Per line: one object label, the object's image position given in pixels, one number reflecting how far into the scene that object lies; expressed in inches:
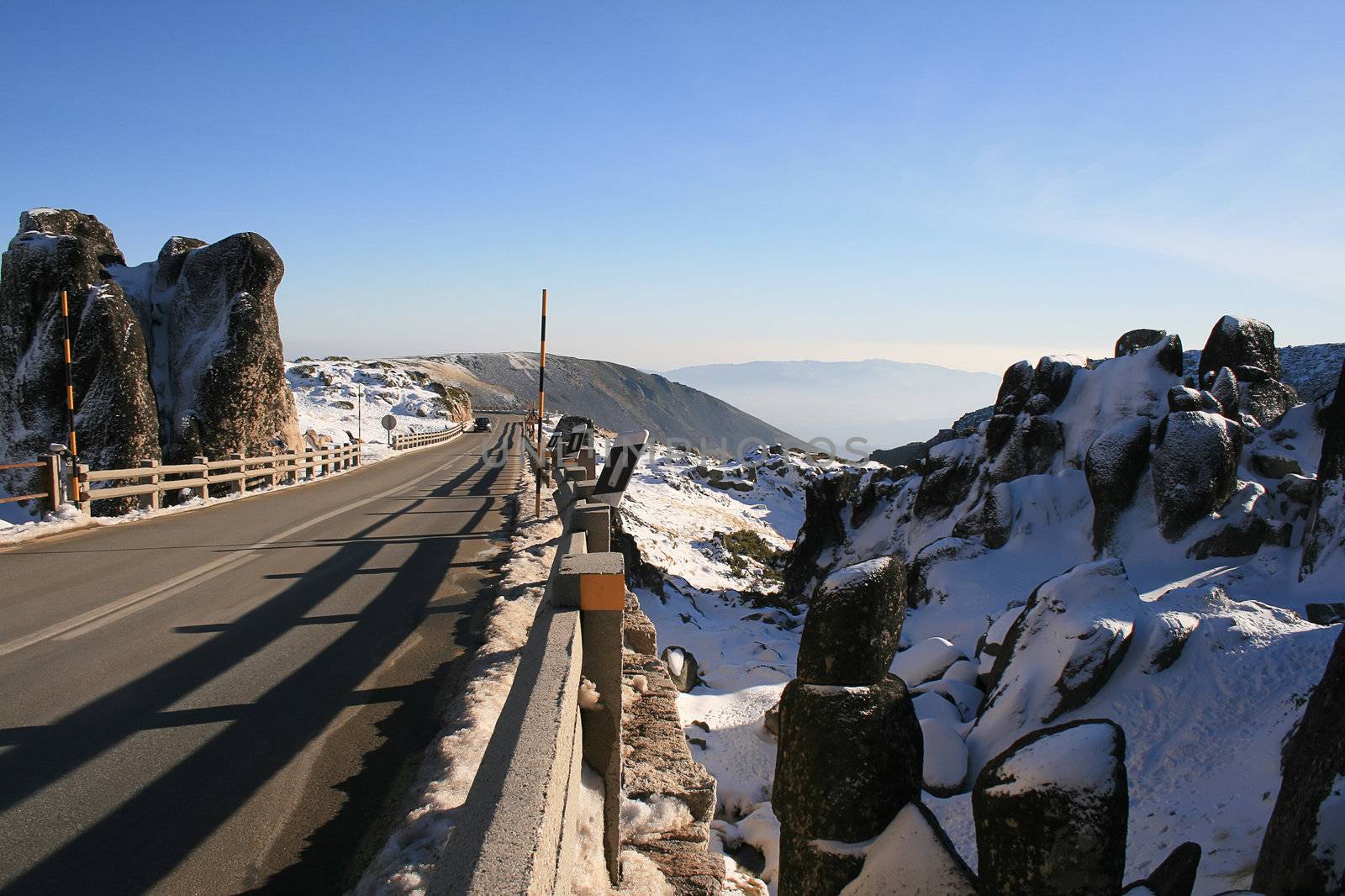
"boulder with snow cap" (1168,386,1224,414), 485.4
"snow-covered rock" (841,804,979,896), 115.3
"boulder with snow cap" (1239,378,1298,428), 545.3
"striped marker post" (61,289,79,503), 497.0
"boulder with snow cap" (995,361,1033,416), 713.0
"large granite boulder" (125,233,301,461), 768.9
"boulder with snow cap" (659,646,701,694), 431.8
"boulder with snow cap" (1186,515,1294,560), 395.2
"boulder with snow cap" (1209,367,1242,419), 530.6
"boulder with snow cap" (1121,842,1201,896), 118.6
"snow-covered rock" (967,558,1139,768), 252.5
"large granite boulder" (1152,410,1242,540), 433.7
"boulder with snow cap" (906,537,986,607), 549.0
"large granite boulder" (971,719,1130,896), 101.0
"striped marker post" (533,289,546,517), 523.6
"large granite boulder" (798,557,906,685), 138.9
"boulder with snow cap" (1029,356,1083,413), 670.5
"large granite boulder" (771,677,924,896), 129.4
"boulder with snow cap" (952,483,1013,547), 566.6
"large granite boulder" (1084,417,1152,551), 482.9
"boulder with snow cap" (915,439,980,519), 722.2
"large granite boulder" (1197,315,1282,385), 570.9
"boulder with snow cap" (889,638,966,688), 376.2
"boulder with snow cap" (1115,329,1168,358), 688.4
